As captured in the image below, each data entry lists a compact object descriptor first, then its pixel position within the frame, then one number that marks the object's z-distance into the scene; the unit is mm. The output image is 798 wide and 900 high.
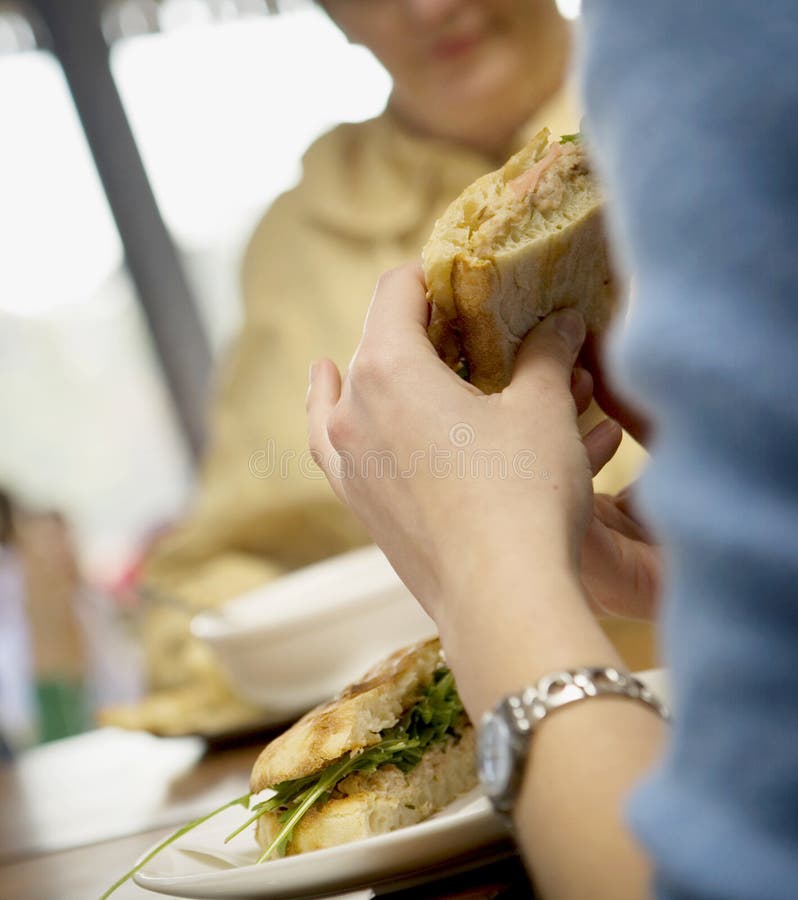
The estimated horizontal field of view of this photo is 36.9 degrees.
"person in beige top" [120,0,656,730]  2074
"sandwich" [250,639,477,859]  658
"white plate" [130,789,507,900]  577
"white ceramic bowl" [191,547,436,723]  1129
